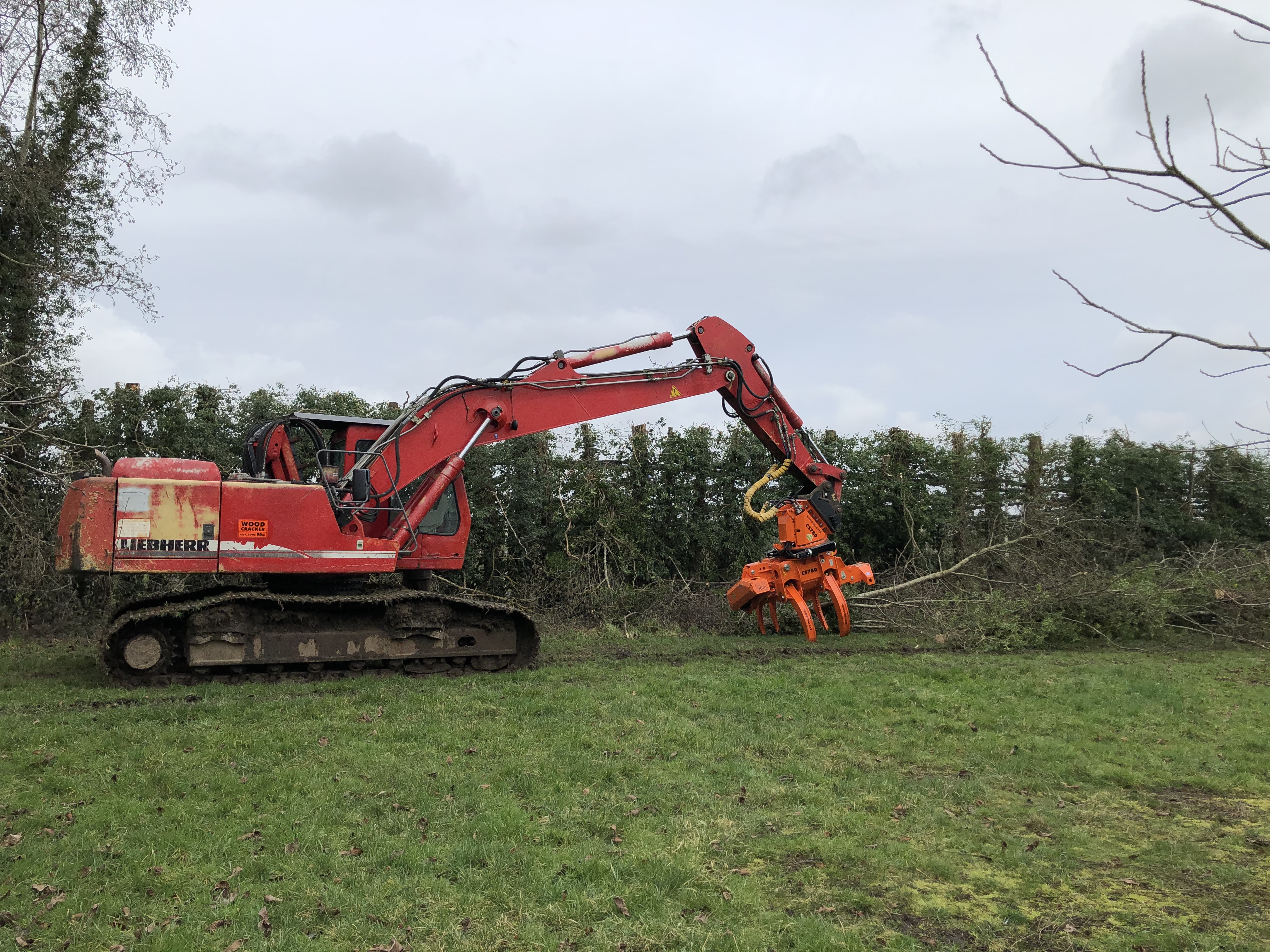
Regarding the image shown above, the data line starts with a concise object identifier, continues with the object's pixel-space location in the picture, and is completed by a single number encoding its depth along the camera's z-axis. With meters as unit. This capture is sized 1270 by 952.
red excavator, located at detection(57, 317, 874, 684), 8.09
